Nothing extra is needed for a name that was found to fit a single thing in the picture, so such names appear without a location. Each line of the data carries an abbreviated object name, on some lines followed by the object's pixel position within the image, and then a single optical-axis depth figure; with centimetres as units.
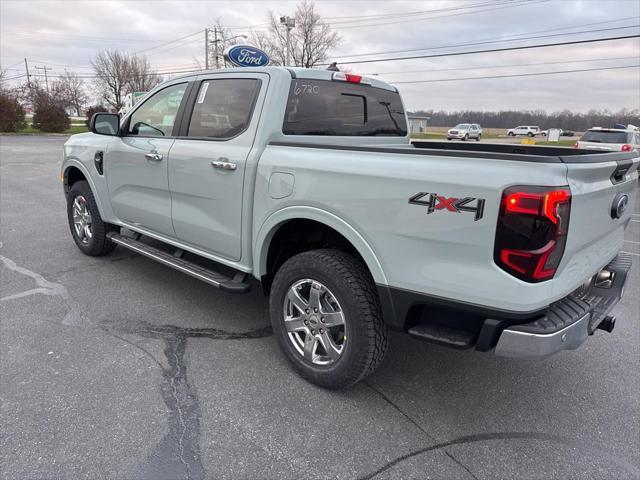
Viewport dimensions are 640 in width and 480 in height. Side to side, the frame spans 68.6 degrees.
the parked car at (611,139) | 1309
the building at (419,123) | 6460
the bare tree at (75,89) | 6750
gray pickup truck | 213
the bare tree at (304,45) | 4628
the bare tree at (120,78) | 6078
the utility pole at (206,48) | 4897
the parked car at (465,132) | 5156
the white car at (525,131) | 6600
